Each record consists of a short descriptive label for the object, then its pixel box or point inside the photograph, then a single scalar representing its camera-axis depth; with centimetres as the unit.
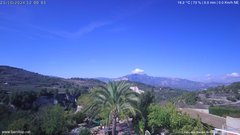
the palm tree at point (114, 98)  1503
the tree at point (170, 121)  1392
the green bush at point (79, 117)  2125
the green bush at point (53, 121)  1524
